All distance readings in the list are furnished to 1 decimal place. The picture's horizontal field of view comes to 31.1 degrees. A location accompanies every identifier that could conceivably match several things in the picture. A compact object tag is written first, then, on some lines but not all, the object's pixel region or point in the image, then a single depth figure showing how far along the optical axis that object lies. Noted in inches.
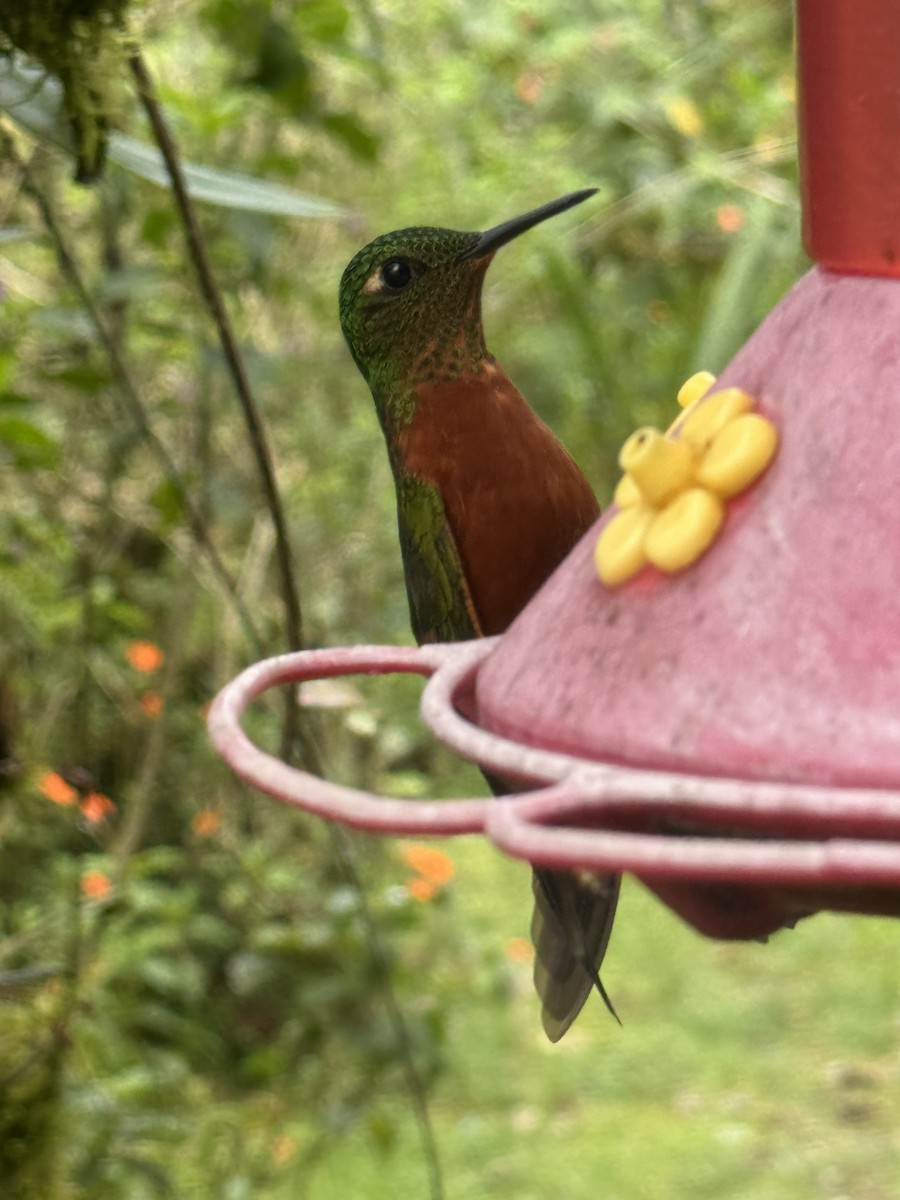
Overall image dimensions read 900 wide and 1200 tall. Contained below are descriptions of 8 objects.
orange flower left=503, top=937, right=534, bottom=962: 163.3
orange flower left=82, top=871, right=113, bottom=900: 109.9
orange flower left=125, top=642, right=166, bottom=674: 132.8
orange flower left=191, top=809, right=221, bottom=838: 140.9
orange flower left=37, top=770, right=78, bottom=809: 109.7
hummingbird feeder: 29.6
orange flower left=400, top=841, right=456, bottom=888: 133.6
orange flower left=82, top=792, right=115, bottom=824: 89.7
